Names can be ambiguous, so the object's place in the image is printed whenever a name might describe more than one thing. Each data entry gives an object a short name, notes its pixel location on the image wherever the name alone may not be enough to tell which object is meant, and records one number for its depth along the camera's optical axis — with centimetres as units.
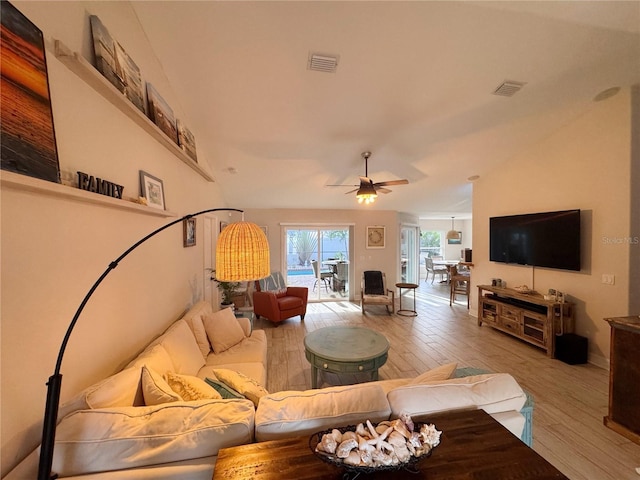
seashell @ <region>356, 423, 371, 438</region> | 95
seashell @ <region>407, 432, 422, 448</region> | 90
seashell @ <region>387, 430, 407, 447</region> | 89
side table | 548
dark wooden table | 90
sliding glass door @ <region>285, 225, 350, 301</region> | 666
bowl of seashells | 85
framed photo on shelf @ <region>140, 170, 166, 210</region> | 204
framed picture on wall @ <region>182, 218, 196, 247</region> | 317
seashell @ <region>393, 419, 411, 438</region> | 93
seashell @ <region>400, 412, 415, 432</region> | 98
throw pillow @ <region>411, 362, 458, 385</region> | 159
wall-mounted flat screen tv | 346
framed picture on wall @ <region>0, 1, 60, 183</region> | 93
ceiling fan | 353
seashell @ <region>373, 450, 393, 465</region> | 85
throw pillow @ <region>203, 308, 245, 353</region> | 268
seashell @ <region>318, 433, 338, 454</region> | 90
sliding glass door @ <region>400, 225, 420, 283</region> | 797
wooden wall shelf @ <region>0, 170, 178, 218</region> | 92
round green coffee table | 242
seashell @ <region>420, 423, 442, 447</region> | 92
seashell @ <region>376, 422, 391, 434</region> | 100
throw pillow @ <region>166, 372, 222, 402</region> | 144
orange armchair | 474
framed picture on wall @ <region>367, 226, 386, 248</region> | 686
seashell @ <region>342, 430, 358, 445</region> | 94
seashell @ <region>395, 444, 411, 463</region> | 86
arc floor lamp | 147
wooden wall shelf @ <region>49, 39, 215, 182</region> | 118
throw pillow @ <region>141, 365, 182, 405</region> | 133
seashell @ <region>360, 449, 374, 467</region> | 85
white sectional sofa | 100
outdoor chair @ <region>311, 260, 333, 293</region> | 671
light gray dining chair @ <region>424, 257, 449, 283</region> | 898
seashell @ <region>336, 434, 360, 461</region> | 87
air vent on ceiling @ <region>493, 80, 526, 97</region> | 264
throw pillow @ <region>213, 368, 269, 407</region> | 143
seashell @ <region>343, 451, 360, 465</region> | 85
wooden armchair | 592
